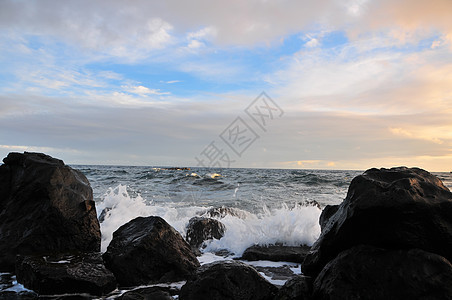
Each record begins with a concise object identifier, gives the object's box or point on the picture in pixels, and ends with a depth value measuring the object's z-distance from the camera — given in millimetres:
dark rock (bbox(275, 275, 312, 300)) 2973
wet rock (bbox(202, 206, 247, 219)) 8724
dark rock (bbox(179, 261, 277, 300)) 3086
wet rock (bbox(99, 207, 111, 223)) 7964
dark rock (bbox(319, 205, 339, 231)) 4547
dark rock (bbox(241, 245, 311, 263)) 5176
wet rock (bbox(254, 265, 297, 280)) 4316
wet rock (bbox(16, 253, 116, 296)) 3477
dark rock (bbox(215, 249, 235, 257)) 5769
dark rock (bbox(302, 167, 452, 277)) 2725
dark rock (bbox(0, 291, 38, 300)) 3422
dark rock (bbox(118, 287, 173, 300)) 3283
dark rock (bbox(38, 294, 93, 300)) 3391
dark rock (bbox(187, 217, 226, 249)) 6613
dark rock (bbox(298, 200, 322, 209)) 10369
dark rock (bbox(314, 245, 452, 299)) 2406
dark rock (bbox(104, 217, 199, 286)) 3941
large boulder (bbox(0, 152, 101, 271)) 4539
